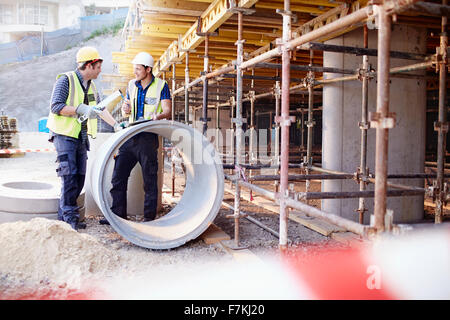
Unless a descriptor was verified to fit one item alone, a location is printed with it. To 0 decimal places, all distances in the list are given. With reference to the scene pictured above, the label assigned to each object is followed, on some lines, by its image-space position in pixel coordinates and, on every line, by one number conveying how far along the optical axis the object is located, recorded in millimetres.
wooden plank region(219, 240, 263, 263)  4332
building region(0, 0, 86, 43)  49688
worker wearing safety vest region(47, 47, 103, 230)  4949
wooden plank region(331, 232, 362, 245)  5069
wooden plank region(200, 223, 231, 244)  4961
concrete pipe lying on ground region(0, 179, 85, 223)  5059
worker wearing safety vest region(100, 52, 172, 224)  5539
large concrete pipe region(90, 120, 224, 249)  4531
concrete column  5918
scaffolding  2662
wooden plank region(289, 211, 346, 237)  5566
